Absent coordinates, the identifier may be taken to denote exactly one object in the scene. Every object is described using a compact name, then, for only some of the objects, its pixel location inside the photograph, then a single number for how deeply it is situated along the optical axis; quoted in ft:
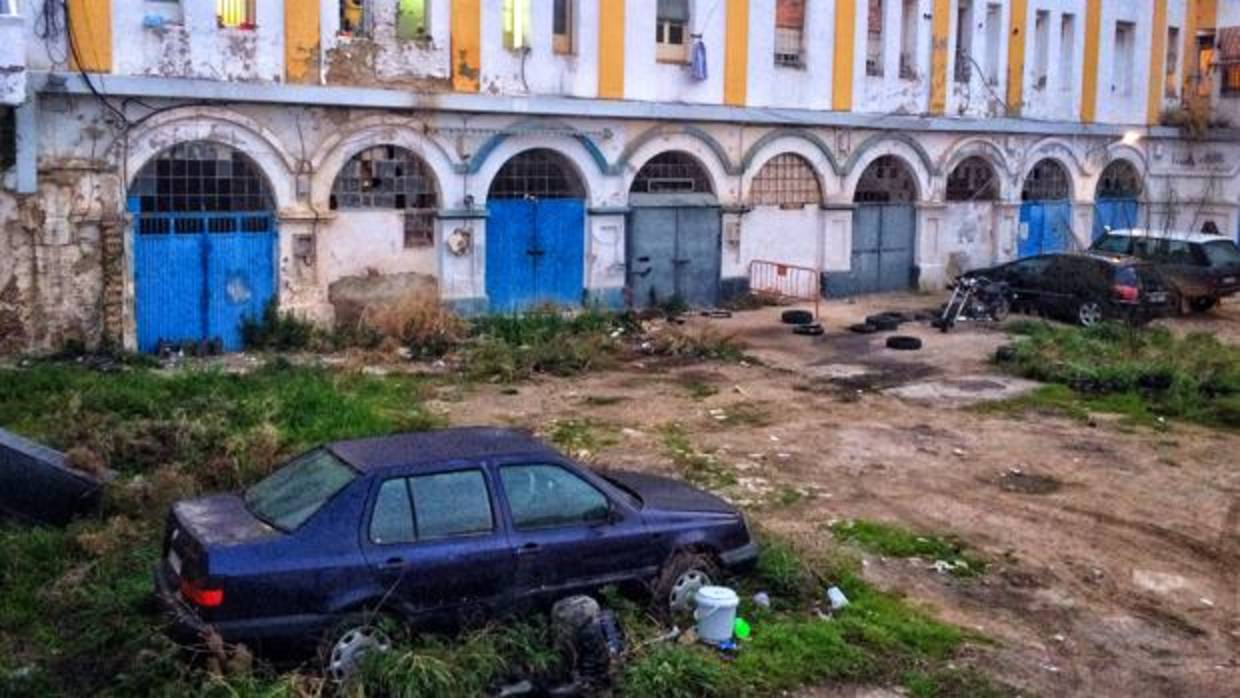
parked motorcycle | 76.38
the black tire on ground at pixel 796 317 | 74.59
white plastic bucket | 26.55
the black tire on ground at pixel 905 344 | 67.26
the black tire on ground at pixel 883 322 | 73.26
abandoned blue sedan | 23.97
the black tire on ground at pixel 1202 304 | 83.10
